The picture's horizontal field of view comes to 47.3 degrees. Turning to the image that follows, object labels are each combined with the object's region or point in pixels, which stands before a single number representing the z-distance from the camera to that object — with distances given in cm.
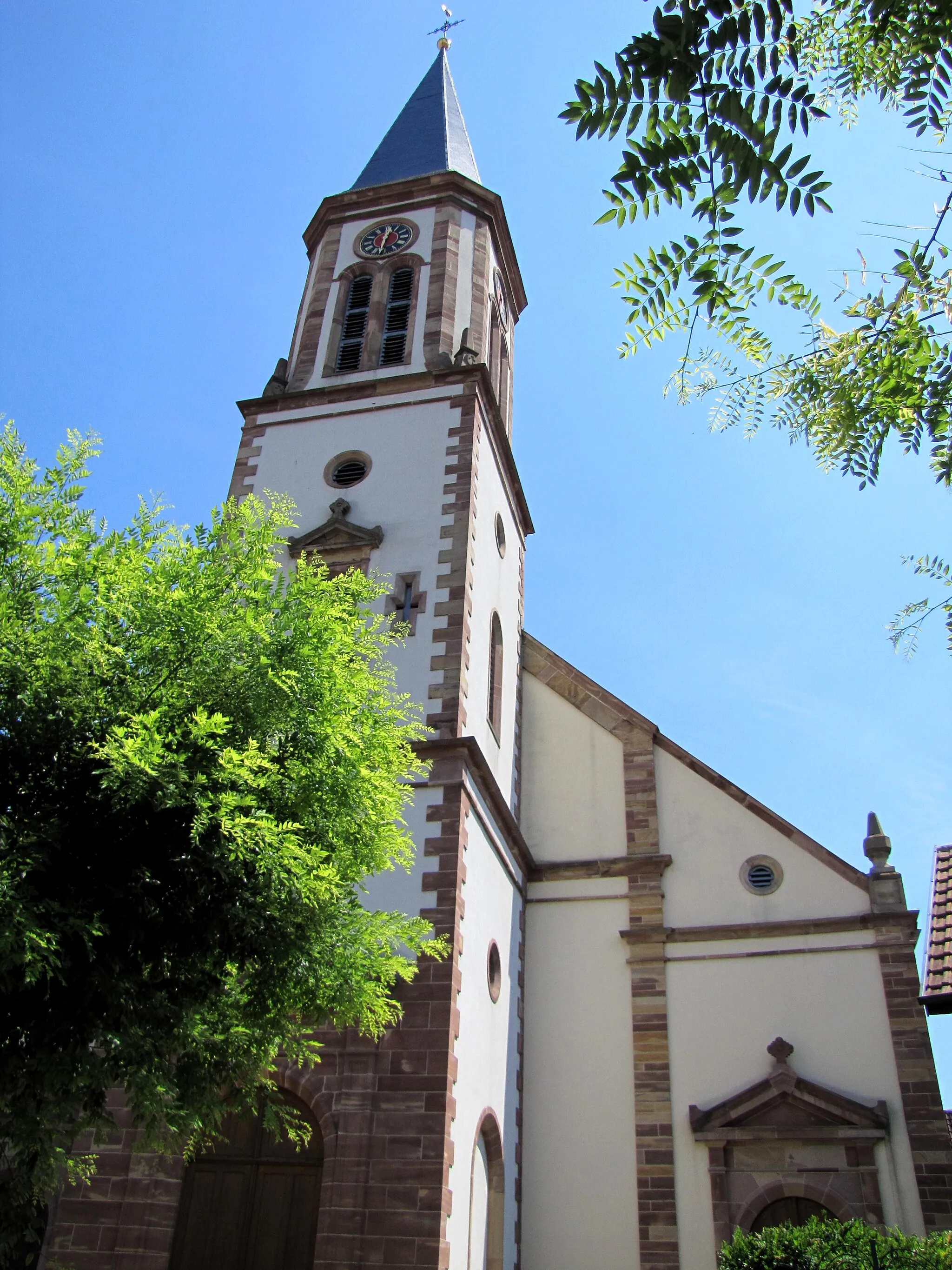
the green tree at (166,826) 717
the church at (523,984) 1108
